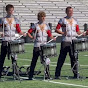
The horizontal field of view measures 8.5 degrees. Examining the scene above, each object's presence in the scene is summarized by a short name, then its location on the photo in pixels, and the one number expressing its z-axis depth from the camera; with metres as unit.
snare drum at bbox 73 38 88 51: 14.86
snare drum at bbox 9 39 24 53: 14.30
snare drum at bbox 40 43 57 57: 14.41
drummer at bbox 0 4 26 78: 14.73
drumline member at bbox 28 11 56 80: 14.76
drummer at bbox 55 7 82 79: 15.09
